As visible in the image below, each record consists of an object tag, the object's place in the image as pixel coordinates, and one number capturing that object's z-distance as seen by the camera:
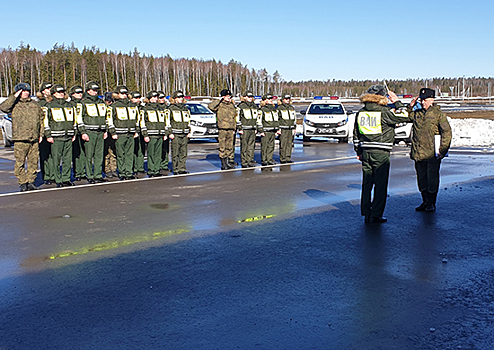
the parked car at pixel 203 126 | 23.39
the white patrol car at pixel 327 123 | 23.12
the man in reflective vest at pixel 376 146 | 8.16
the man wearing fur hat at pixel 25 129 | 11.03
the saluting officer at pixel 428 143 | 9.02
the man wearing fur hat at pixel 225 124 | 14.80
